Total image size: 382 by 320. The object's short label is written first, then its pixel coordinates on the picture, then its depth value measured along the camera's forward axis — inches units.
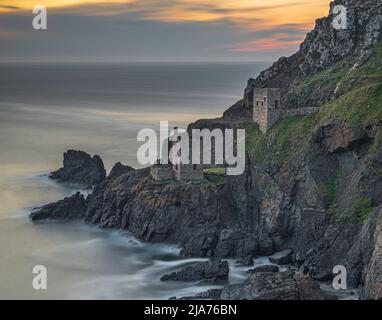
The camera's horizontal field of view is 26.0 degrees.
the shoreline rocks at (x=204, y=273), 2750.0
